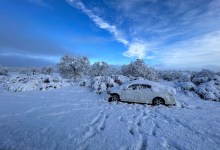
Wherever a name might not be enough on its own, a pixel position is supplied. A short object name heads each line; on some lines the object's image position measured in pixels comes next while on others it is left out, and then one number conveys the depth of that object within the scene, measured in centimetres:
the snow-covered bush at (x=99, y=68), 4206
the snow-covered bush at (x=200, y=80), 1075
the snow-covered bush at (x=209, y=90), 846
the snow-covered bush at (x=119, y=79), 1147
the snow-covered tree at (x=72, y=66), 3192
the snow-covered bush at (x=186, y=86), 968
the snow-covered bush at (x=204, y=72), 2348
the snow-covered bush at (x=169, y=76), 4587
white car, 660
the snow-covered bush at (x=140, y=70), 3000
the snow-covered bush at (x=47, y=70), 5974
